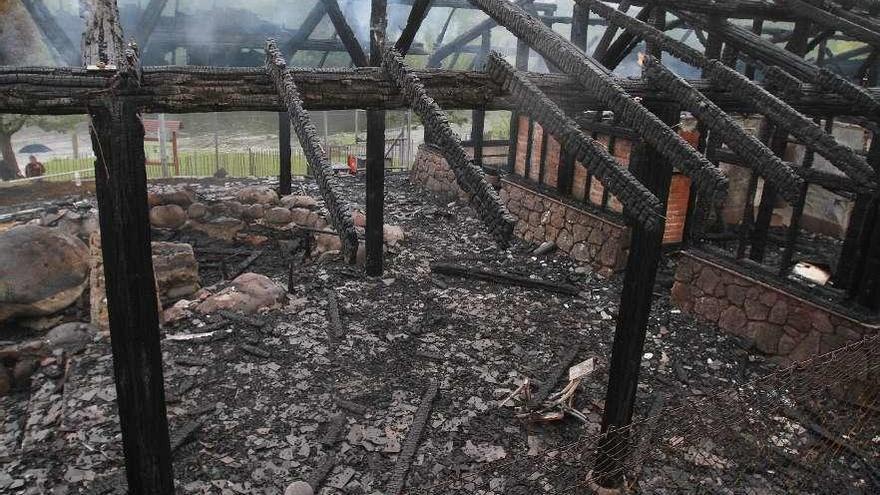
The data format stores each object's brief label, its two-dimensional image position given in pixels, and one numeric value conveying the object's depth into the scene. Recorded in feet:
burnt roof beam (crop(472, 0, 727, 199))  13.56
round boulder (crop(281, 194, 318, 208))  44.73
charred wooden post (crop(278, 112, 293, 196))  47.21
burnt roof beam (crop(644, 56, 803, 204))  14.15
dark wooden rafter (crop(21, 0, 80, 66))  40.02
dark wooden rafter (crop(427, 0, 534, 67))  66.48
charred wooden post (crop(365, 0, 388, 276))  28.61
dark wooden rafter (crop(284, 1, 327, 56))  47.92
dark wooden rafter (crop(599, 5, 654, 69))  31.45
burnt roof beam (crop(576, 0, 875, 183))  16.85
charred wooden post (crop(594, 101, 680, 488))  15.47
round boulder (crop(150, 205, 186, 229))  39.52
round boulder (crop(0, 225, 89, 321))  26.22
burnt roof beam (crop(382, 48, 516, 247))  11.22
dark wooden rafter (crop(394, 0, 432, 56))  22.85
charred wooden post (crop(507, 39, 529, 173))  44.32
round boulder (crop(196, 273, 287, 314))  29.09
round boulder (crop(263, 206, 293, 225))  41.83
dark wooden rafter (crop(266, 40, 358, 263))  10.06
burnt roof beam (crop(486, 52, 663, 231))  13.16
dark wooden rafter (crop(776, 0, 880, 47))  23.47
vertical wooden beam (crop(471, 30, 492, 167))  52.32
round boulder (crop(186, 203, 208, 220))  40.68
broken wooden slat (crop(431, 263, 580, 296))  33.81
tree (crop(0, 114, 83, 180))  63.05
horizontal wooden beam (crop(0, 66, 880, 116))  11.47
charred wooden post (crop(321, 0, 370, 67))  32.60
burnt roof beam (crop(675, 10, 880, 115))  20.07
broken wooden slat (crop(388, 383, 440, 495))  18.36
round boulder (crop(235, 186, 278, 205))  45.14
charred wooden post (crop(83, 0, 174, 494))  11.96
